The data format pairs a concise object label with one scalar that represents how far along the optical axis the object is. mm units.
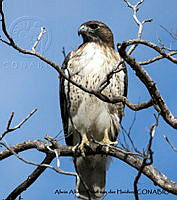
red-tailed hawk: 12789
